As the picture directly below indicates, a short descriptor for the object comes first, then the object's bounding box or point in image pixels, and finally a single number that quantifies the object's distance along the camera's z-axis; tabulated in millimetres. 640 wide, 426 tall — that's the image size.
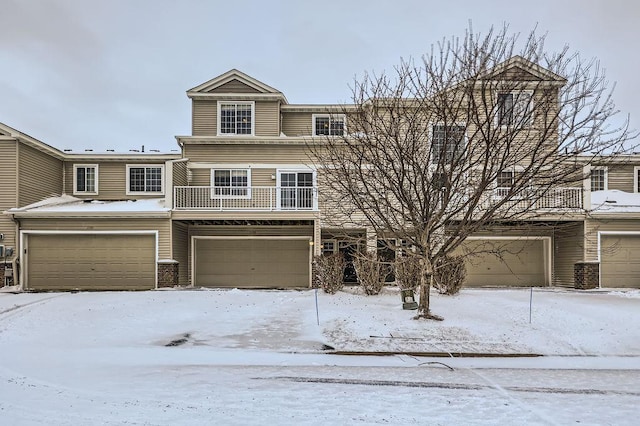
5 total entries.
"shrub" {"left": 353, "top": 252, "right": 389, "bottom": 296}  16297
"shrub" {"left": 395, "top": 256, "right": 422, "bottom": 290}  15188
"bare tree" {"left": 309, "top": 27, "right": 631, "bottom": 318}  10914
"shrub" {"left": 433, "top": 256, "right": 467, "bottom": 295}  16172
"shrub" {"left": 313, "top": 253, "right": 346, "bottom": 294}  16781
